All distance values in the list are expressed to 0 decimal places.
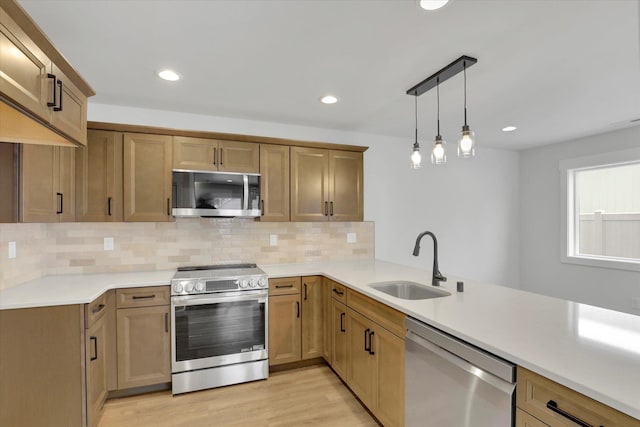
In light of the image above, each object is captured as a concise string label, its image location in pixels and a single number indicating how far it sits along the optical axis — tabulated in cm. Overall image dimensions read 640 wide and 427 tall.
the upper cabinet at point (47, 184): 206
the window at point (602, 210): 362
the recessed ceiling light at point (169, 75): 222
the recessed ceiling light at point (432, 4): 147
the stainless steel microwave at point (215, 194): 279
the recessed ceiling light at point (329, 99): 271
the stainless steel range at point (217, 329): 258
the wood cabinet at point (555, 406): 92
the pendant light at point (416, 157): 233
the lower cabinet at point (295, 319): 289
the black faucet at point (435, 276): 227
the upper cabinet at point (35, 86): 114
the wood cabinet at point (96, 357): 205
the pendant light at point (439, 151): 211
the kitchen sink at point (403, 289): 242
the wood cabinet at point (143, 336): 248
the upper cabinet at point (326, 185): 326
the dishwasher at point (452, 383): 123
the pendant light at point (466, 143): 191
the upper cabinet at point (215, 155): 285
